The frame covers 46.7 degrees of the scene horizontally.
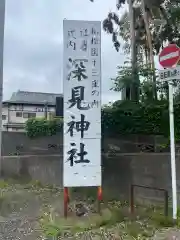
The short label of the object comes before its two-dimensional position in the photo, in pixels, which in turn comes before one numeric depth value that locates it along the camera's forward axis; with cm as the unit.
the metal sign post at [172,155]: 340
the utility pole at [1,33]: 466
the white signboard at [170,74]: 347
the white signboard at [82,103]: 387
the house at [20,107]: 1937
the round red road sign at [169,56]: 348
